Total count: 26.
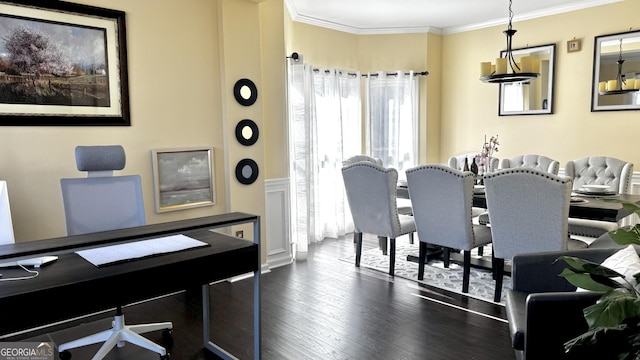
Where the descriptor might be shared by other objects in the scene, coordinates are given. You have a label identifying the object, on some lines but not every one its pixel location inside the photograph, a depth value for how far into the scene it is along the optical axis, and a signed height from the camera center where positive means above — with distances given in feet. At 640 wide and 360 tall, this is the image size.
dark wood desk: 5.52 -1.97
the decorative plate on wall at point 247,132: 13.03 +0.01
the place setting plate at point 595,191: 12.17 -1.74
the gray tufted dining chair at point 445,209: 11.58 -2.13
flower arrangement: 14.42 -0.93
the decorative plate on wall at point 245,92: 12.87 +1.17
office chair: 8.38 -1.40
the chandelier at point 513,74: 12.23 +1.54
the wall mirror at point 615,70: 15.25 +1.98
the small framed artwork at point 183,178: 11.75 -1.21
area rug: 12.23 -4.33
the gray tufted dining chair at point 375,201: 13.05 -2.12
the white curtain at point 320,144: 15.61 -0.48
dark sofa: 5.57 -2.45
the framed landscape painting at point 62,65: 9.46 +1.58
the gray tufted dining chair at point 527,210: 9.84 -1.86
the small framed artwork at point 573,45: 16.58 +3.05
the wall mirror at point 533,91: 17.40 +1.50
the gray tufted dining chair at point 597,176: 12.84 -1.59
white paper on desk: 6.77 -1.87
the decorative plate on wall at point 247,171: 13.16 -1.15
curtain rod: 19.03 +2.46
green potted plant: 3.87 -1.56
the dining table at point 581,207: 10.46 -1.93
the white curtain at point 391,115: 19.62 +0.68
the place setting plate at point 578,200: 11.18 -1.83
